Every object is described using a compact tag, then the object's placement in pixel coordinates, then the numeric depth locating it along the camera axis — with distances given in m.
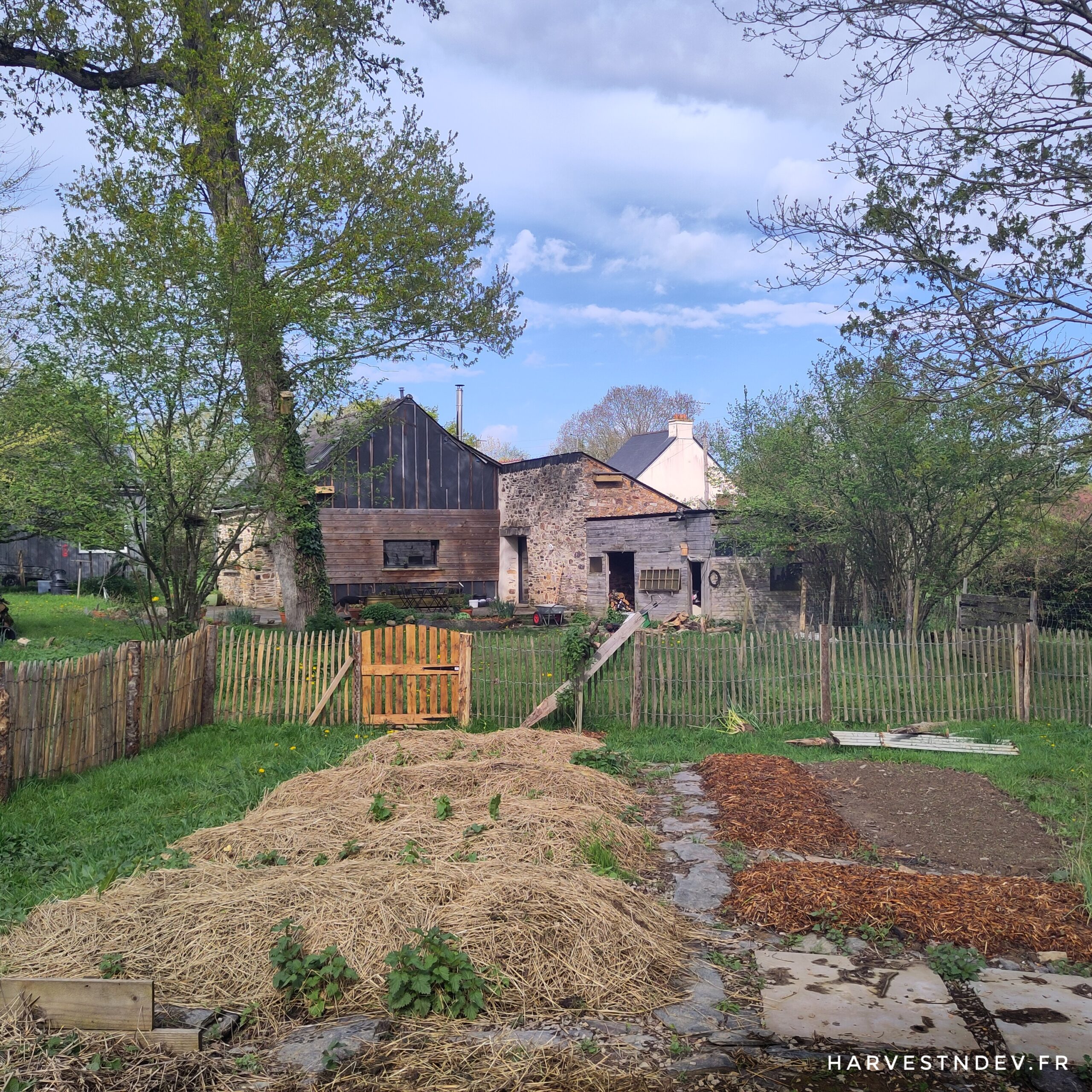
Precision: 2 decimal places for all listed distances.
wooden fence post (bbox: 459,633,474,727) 11.43
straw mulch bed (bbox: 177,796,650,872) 5.49
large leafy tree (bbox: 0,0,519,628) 12.96
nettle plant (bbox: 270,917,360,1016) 4.13
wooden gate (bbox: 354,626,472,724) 11.45
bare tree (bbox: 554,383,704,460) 55.53
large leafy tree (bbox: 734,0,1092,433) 7.52
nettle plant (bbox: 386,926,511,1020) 4.03
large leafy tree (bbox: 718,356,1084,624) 14.34
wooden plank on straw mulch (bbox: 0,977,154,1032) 3.85
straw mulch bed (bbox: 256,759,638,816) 6.80
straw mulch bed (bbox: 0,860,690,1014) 4.24
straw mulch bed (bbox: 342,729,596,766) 7.94
